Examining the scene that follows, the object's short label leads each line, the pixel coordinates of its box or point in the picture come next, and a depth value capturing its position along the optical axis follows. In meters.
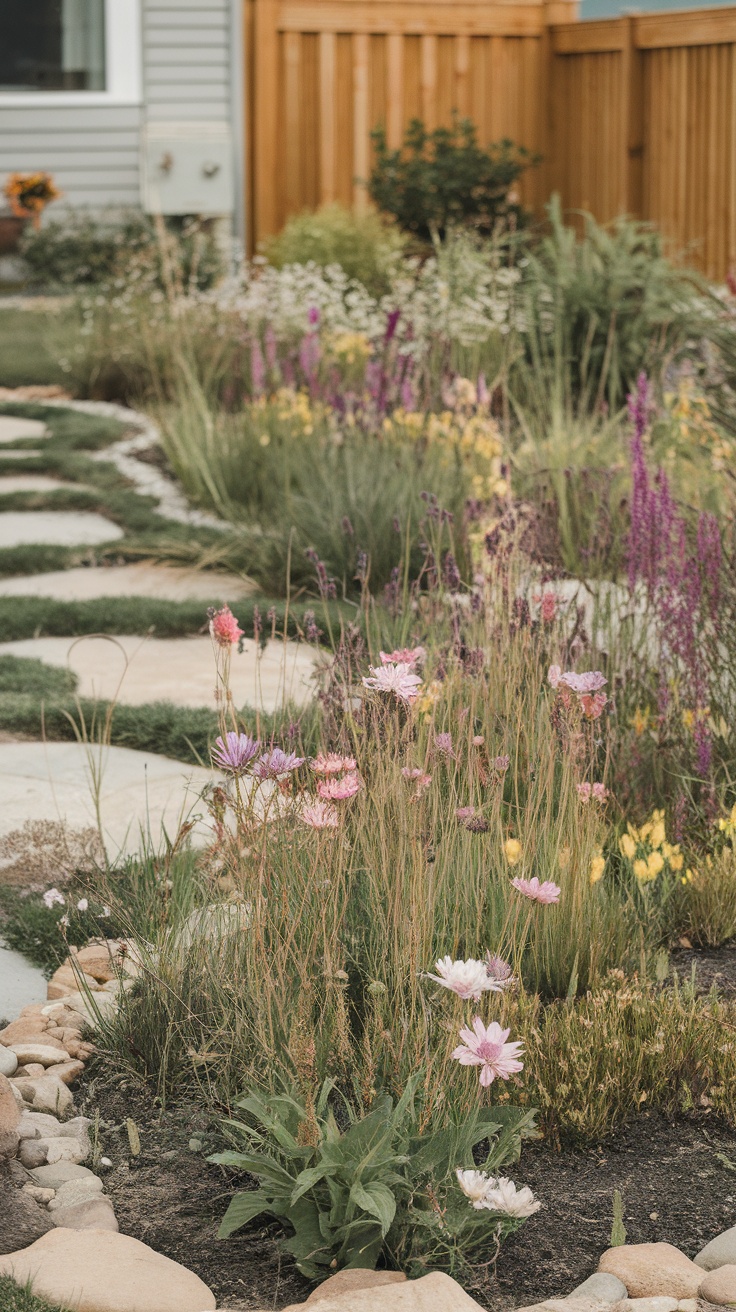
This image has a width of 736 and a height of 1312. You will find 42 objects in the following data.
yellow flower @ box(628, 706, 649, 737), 3.28
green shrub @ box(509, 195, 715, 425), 7.62
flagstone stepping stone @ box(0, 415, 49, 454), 8.05
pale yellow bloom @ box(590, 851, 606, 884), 2.58
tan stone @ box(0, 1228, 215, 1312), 1.87
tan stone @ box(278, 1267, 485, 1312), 1.79
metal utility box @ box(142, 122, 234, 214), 11.85
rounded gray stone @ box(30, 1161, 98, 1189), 2.15
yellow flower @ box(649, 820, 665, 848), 2.81
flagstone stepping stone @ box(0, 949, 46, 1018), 2.70
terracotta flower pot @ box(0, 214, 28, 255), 11.74
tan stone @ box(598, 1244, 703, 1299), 1.92
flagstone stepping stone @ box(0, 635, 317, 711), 4.17
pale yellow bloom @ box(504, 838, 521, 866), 2.53
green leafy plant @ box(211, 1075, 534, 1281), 1.93
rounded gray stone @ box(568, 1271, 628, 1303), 1.90
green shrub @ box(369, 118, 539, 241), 11.29
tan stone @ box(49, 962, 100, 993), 2.71
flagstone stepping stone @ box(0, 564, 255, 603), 5.29
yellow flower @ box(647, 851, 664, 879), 2.74
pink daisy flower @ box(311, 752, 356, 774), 2.29
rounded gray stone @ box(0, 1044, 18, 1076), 2.42
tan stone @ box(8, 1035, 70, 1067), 2.45
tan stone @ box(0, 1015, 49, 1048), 2.53
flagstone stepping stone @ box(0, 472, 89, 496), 6.98
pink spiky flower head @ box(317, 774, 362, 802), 2.19
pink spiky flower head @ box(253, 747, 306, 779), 2.24
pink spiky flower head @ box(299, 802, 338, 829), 2.19
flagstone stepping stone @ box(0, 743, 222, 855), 3.32
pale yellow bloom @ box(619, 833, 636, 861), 2.83
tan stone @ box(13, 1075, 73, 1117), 2.33
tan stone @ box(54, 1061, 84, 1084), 2.41
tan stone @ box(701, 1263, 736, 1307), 1.90
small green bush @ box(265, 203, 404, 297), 10.80
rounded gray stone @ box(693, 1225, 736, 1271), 1.98
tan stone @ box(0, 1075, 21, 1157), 2.17
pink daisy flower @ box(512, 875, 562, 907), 2.20
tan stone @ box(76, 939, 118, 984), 2.80
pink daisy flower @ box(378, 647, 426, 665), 2.59
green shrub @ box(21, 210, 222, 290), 11.53
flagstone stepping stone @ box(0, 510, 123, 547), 6.12
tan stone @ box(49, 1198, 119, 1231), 2.04
